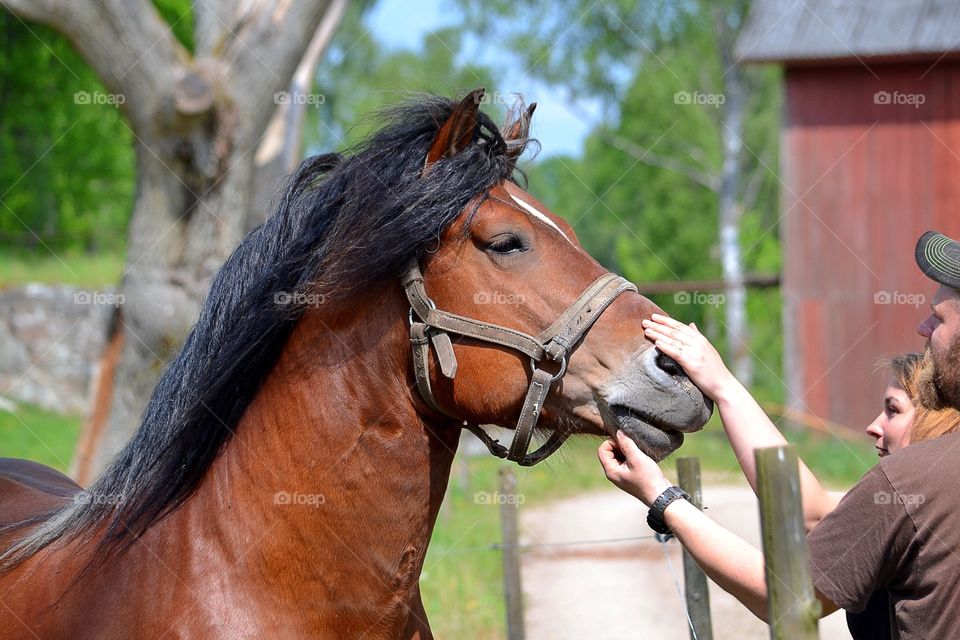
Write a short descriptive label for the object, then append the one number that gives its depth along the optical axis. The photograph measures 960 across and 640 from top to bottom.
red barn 13.19
